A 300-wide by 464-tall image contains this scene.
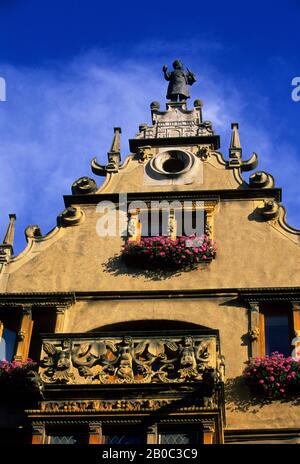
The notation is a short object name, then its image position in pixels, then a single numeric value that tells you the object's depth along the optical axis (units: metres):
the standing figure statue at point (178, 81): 27.55
